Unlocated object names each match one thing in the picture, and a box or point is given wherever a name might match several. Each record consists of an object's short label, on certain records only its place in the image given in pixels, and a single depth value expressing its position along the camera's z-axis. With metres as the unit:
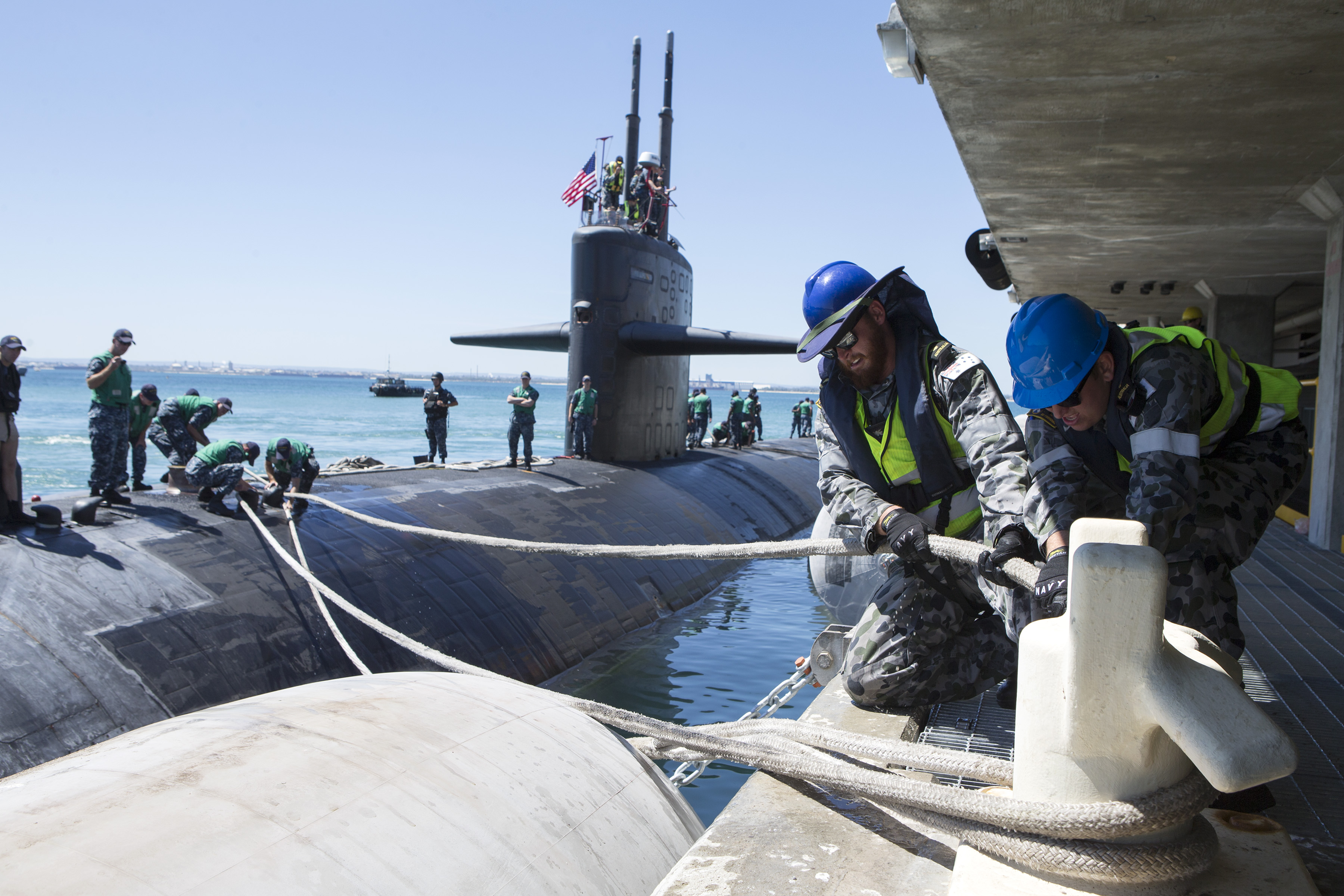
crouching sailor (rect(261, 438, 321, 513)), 9.12
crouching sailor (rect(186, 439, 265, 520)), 8.14
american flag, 15.02
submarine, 5.48
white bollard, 1.81
